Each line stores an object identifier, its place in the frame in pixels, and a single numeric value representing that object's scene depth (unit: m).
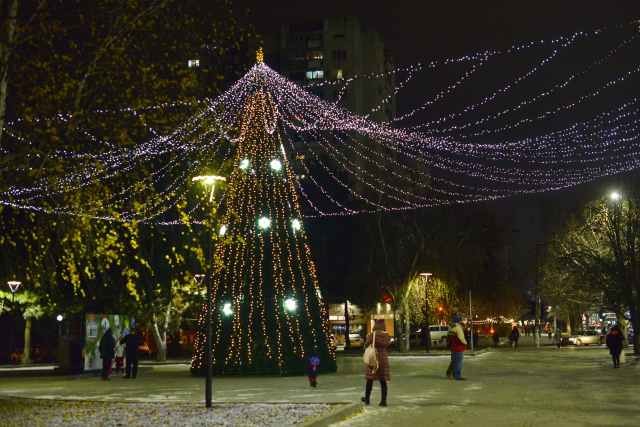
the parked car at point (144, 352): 48.77
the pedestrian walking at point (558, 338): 55.69
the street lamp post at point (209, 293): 15.20
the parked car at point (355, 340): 64.51
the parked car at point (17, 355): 46.63
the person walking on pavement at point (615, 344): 28.04
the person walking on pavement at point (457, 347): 21.97
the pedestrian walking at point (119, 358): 28.70
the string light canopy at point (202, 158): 14.20
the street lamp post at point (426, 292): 45.71
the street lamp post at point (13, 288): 34.09
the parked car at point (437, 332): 64.59
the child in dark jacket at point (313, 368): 20.02
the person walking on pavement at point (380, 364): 15.49
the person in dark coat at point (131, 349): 26.44
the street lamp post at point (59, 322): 45.19
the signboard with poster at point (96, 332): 27.77
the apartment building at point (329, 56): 88.31
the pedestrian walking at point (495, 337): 63.35
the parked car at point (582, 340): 58.59
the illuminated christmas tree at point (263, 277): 24.72
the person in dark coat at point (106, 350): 25.61
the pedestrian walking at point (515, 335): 58.18
